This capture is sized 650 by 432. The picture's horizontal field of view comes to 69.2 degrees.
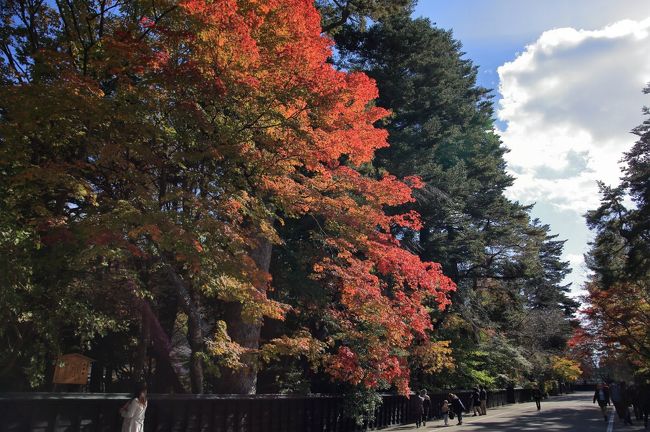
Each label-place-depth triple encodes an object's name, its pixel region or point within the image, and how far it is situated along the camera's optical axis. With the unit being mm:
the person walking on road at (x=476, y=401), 27281
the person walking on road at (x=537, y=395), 30859
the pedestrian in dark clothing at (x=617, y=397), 20500
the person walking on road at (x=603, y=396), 22406
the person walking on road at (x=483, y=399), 27391
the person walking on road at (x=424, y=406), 19984
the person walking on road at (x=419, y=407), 18953
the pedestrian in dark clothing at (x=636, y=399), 21462
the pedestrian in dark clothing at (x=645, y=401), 19625
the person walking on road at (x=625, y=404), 20000
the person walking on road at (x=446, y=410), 20156
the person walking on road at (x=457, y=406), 20469
